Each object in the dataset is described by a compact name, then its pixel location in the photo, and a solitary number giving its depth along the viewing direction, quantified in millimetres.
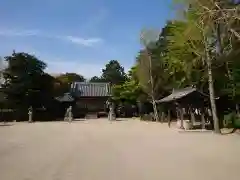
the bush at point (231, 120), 11567
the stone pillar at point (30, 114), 21557
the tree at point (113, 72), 47398
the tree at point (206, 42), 11160
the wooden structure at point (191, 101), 13120
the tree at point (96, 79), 50952
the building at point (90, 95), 31309
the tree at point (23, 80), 23453
